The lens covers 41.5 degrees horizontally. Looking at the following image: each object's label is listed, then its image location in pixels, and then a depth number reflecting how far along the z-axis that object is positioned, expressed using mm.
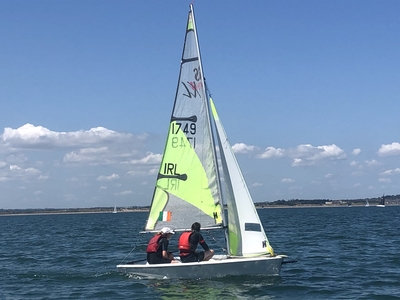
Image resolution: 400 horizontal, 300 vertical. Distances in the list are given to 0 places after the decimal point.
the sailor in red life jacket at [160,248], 15344
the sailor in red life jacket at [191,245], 14969
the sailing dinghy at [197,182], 15289
